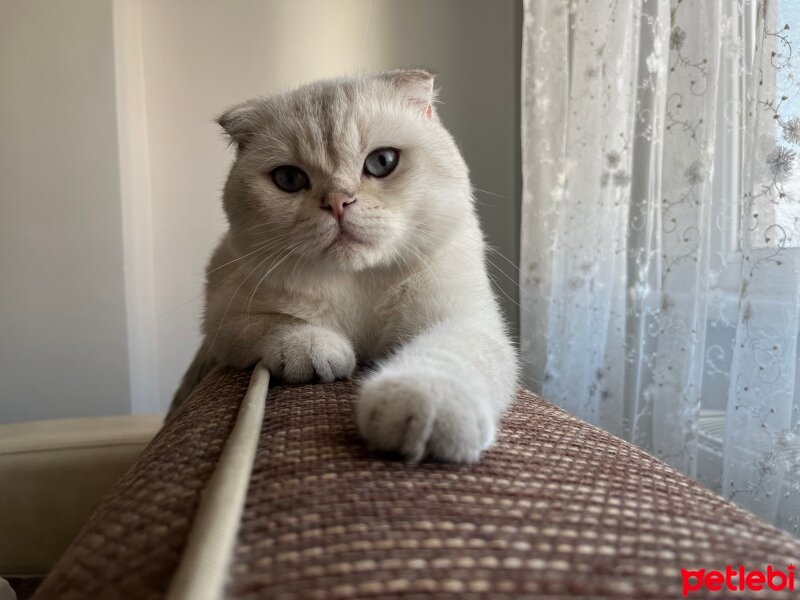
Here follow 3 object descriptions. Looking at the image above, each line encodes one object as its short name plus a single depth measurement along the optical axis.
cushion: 0.11
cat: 0.28
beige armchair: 0.38
